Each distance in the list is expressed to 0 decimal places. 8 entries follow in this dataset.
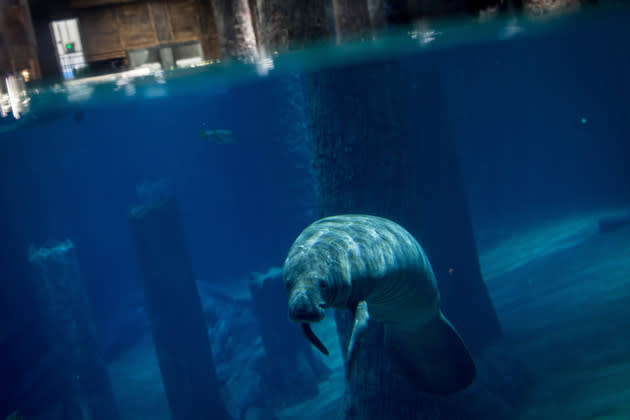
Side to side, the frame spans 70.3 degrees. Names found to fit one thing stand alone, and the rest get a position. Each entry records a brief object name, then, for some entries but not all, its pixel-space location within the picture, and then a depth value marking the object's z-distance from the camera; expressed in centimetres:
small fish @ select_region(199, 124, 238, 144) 1084
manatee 334
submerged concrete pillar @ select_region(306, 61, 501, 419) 582
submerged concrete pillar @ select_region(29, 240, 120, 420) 1203
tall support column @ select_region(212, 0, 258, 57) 856
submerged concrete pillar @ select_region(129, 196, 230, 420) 1002
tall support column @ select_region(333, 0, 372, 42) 708
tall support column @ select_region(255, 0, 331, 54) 622
